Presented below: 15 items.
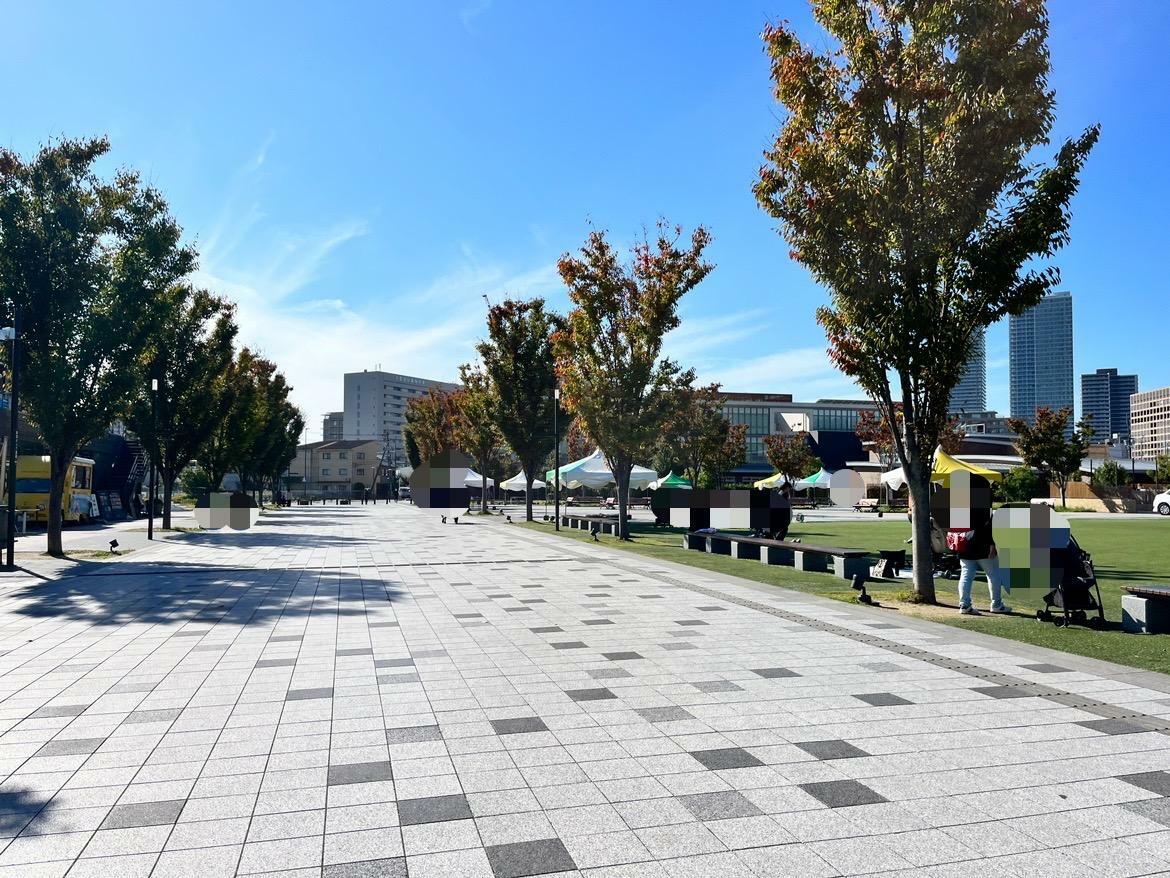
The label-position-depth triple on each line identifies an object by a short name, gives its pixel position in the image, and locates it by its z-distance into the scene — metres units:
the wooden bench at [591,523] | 27.97
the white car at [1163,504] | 44.53
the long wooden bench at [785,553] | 14.48
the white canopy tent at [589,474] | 32.84
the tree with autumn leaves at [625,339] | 23.38
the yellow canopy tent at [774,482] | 39.69
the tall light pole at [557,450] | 28.05
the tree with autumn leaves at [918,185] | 10.21
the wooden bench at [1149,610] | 8.77
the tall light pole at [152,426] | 25.52
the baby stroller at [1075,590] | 9.23
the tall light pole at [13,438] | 16.02
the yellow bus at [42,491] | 31.31
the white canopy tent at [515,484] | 43.50
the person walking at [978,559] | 10.03
